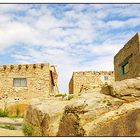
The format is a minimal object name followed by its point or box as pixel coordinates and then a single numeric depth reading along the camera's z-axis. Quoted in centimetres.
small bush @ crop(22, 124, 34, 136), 638
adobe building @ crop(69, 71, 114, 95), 1489
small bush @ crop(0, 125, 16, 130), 702
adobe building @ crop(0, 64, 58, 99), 1334
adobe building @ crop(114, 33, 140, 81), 930
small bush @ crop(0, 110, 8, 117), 1051
